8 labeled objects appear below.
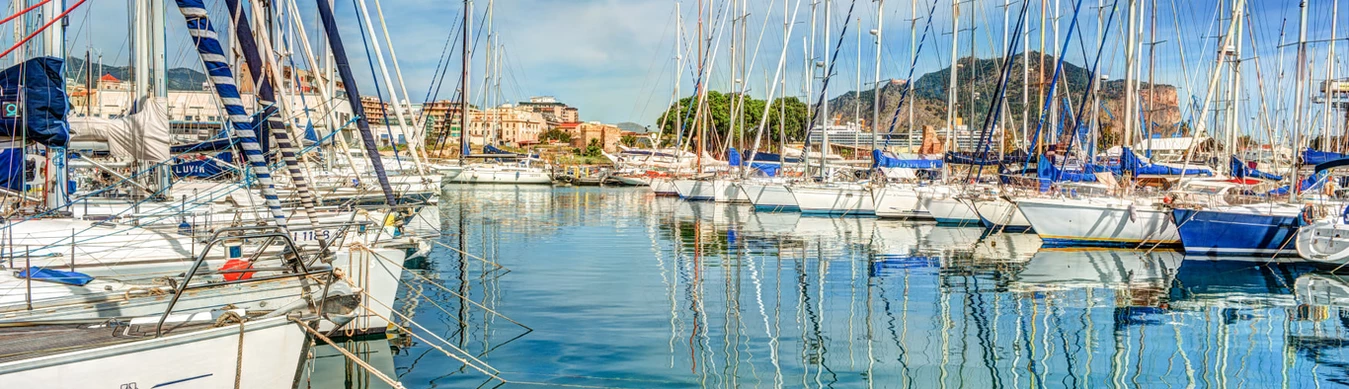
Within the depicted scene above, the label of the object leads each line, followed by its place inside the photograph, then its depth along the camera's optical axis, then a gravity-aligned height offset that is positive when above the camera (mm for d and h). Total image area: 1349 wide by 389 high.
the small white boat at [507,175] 80238 -1649
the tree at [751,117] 107750 +4775
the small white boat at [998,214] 35219 -1944
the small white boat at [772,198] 46438 -1887
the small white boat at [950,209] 38188 -1899
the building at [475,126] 180450 +5649
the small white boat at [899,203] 41156 -1837
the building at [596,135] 165000 +3819
